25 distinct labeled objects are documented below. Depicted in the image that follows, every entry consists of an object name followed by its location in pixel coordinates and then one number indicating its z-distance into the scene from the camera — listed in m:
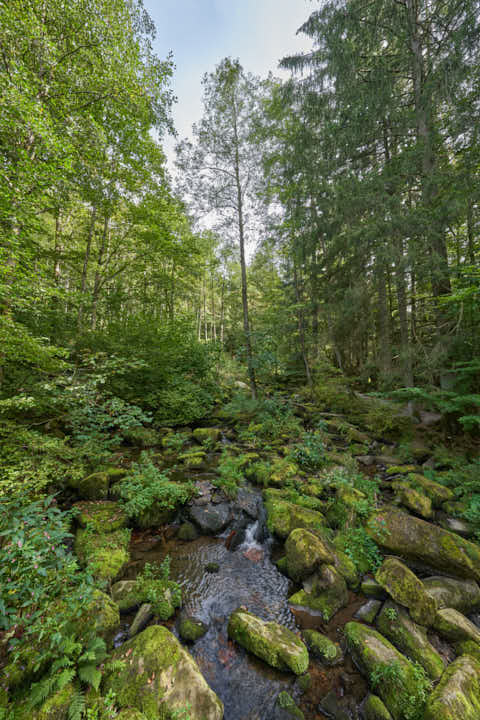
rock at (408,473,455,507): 5.02
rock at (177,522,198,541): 4.63
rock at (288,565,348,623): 3.34
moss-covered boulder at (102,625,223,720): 2.22
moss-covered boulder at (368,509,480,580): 3.57
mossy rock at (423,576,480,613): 3.24
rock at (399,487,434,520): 4.61
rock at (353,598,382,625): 3.17
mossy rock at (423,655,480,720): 2.13
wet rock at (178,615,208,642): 3.01
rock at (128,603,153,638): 2.95
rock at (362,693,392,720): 2.29
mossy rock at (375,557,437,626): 3.04
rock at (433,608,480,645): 2.87
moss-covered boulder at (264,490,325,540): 4.47
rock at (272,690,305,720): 2.38
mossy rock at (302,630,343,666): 2.78
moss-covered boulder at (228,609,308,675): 2.70
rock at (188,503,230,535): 4.79
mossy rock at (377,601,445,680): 2.61
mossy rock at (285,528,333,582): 3.71
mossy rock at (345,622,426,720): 2.39
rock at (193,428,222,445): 8.47
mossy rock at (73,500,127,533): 4.31
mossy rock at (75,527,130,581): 3.57
